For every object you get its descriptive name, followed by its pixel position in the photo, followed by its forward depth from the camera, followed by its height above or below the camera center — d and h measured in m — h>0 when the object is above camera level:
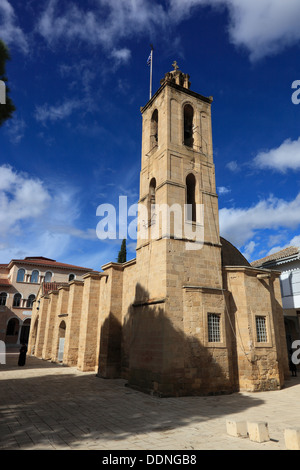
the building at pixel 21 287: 40.34 +6.14
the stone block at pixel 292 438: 5.82 -1.91
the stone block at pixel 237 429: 7.08 -2.12
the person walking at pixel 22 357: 21.77 -1.72
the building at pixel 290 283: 20.33 +3.57
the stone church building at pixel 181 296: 13.09 +1.93
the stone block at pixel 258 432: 6.68 -2.06
